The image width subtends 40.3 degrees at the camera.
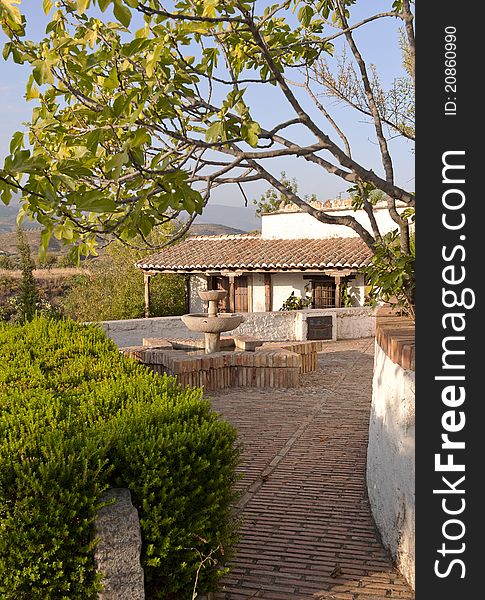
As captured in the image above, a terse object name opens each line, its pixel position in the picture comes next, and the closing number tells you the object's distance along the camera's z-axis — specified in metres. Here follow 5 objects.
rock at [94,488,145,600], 3.67
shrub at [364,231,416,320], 5.10
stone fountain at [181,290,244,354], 13.24
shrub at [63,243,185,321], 28.91
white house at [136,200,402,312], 24.80
